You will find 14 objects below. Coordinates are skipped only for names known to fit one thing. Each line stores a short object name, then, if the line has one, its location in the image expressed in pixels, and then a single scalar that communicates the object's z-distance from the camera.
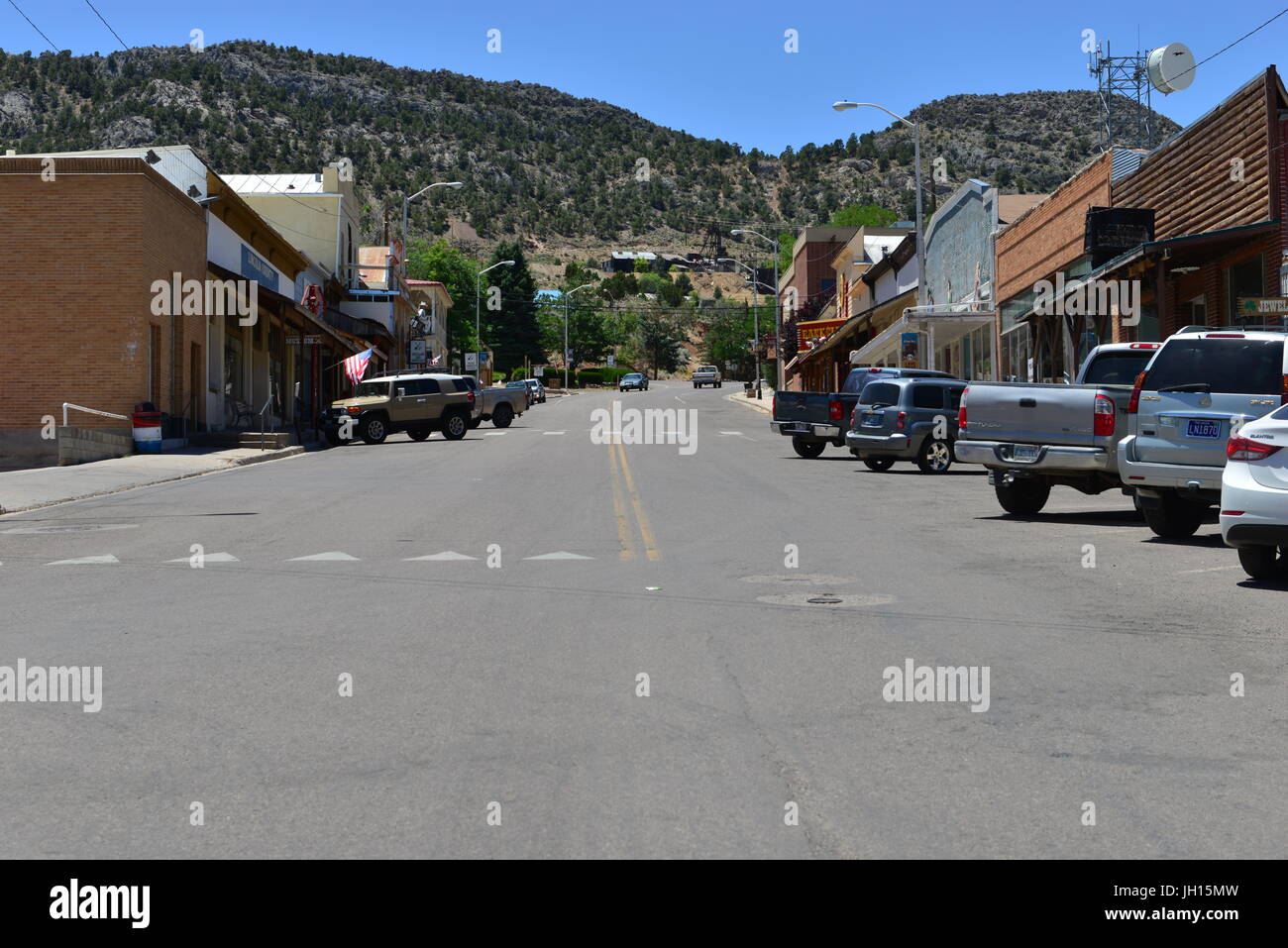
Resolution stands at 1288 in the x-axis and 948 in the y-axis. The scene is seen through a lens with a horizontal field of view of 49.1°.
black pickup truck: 31.56
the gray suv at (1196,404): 14.34
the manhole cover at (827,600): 10.80
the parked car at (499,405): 50.50
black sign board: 29.55
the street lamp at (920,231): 38.75
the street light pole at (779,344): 77.14
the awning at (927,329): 42.66
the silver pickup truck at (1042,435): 17.02
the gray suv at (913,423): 26.81
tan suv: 42.19
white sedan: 11.02
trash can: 33.12
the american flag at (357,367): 46.59
